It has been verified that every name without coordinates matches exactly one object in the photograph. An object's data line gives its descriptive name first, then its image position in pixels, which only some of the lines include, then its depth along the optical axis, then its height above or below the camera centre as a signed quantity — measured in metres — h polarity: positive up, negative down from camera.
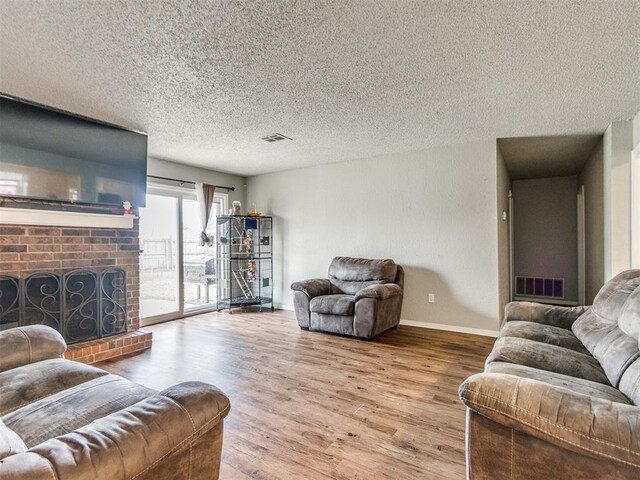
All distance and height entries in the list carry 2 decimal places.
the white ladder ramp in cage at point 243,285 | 5.63 -0.74
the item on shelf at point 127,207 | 3.54 +0.41
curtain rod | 4.56 +0.96
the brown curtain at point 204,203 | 5.14 +0.65
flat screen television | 2.69 +0.83
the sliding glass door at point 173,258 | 4.52 -0.22
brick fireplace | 2.81 -0.11
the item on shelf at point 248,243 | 5.57 +0.01
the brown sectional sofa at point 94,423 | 0.80 -0.60
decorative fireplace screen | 2.79 -0.55
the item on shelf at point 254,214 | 5.38 +0.49
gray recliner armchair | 3.63 -0.68
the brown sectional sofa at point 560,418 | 0.96 -0.62
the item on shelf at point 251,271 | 5.59 -0.48
